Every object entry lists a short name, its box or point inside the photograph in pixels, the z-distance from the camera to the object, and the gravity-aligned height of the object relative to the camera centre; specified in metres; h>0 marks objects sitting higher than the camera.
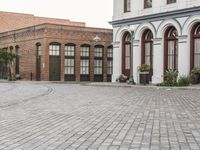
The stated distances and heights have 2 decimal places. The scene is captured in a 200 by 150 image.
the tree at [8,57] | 35.93 +1.94
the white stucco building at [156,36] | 23.05 +2.94
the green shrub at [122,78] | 27.52 -0.19
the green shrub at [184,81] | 21.78 -0.33
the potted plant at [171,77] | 22.21 -0.08
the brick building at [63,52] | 33.71 +2.37
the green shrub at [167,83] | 21.98 -0.48
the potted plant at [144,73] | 24.38 +0.19
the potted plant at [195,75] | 22.32 +0.05
